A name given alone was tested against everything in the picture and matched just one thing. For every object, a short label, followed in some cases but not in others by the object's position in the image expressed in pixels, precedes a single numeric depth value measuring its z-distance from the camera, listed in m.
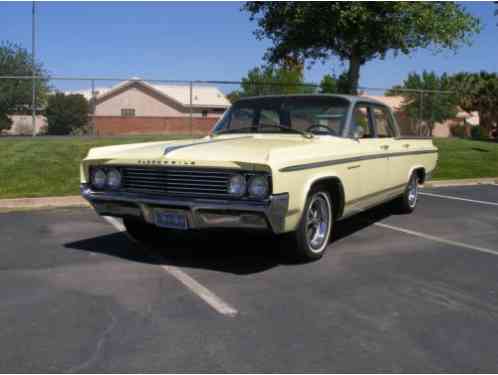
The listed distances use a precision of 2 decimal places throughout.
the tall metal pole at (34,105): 17.25
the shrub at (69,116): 19.88
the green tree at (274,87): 19.38
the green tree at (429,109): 22.39
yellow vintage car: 4.76
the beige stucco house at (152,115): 23.14
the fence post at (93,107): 18.56
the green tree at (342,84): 18.70
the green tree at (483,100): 37.47
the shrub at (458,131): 37.83
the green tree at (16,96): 19.77
